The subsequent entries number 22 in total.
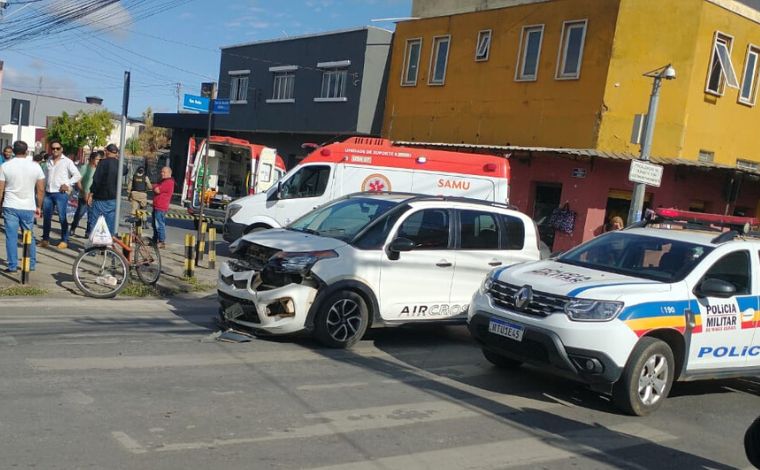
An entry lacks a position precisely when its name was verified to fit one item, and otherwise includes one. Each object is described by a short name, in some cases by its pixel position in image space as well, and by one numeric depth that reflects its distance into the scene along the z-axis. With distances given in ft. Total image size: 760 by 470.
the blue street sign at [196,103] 44.19
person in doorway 52.48
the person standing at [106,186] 39.86
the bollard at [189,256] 37.58
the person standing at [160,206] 46.85
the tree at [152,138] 204.74
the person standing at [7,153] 48.87
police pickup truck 20.71
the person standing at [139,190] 46.78
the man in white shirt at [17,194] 32.58
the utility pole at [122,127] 36.26
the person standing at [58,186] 42.57
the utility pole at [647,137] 44.09
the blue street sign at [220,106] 44.47
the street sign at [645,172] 42.27
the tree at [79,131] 164.04
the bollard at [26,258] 31.50
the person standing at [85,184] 47.19
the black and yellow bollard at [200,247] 42.90
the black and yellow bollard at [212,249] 41.67
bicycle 31.42
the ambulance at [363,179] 50.16
